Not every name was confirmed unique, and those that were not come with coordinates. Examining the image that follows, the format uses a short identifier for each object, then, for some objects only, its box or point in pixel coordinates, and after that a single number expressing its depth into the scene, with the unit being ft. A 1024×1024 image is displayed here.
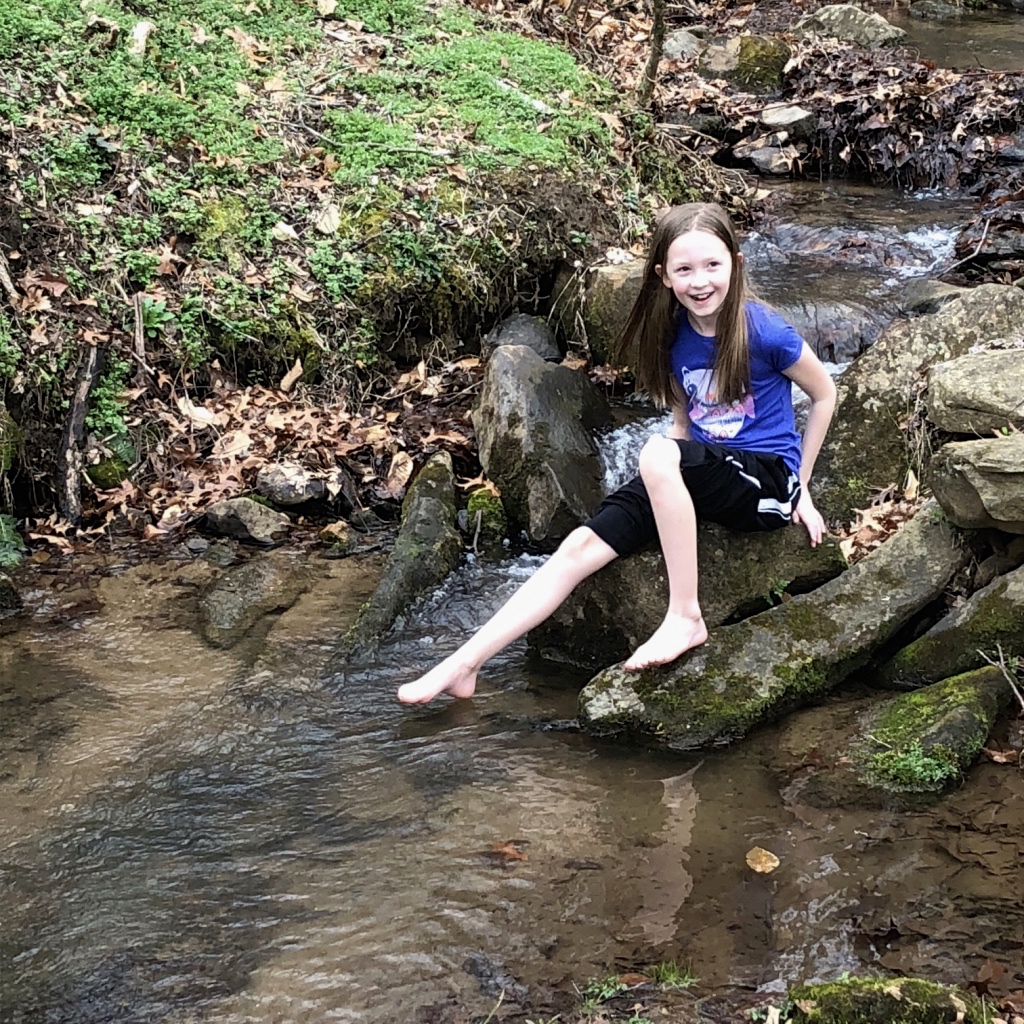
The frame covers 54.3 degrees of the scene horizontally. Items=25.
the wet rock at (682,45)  38.32
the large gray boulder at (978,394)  12.78
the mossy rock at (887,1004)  7.32
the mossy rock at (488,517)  17.37
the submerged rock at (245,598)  15.14
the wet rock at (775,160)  30.58
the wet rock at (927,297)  19.89
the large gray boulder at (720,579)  13.35
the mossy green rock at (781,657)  11.89
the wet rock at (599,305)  20.45
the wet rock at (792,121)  31.27
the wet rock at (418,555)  15.05
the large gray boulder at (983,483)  11.52
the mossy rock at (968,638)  11.82
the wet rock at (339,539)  17.36
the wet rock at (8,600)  15.38
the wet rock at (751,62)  35.86
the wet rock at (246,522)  17.63
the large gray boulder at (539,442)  16.74
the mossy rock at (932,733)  10.55
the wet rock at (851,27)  39.27
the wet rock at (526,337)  21.08
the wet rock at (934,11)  44.78
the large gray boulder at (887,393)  15.44
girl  12.08
